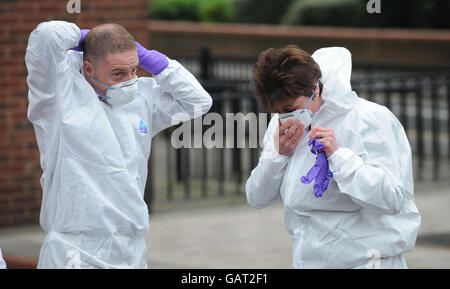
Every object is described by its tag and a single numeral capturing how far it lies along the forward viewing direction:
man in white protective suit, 7.91
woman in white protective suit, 7.55
